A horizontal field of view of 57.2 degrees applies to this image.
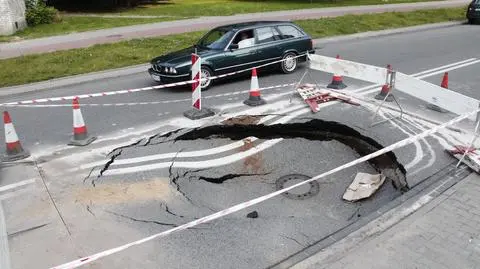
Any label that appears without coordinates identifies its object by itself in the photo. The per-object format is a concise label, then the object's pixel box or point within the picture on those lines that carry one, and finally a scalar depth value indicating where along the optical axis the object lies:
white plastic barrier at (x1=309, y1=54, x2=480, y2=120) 6.80
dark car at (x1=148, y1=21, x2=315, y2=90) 10.67
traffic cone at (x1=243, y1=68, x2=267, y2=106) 9.37
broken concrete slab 5.95
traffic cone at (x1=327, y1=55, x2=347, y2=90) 10.72
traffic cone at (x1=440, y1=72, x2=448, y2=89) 9.67
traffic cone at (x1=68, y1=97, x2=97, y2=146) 7.41
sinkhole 7.54
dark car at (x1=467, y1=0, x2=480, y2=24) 24.14
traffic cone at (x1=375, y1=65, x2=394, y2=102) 9.73
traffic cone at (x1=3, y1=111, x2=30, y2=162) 6.85
